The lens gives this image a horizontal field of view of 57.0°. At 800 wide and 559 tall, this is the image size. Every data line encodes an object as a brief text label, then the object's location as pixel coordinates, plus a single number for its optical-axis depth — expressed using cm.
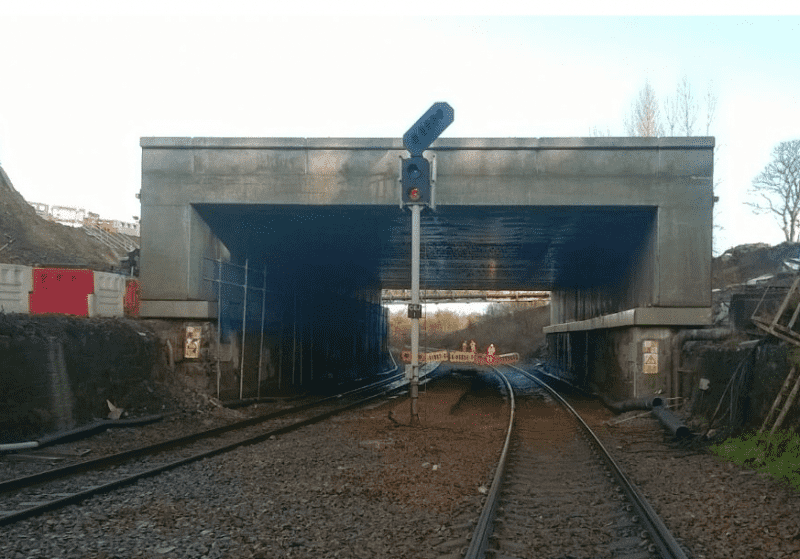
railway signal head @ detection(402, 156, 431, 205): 1439
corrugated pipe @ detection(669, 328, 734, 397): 1650
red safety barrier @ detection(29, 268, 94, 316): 1484
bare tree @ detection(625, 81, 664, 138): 3764
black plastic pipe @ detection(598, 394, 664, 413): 1630
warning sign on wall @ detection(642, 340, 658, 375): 1806
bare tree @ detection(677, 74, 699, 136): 3662
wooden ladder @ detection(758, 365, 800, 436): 999
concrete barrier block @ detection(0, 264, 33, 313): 1363
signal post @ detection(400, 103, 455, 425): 1436
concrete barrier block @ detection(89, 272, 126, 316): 1617
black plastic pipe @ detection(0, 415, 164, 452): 1029
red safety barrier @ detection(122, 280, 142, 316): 1772
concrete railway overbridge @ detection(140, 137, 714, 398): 1748
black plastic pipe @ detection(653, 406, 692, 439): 1284
